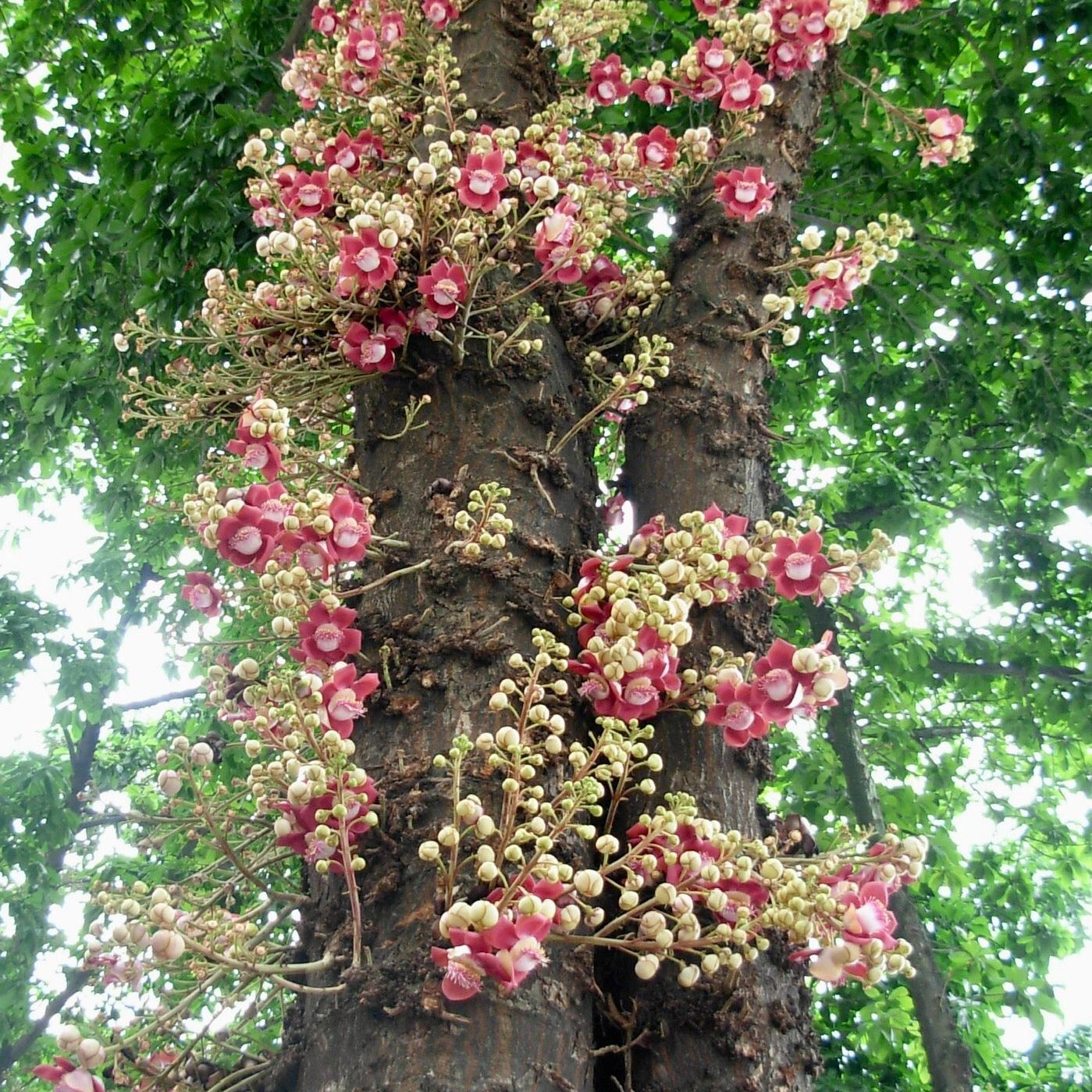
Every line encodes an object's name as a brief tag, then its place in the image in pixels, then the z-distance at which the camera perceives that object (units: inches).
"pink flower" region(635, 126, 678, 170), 108.9
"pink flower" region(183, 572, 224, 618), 78.5
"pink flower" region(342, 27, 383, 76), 107.0
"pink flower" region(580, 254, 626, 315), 103.7
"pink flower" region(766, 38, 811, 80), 115.6
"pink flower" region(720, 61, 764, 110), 108.2
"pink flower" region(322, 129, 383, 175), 102.1
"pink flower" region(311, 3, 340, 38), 122.3
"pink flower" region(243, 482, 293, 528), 65.7
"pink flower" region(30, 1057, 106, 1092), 51.1
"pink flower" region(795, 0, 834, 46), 112.6
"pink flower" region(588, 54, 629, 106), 124.3
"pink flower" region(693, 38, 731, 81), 110.7
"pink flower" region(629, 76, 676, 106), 118.8
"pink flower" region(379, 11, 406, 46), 110.5
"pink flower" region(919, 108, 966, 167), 124.3
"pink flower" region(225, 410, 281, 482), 71.3
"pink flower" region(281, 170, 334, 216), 95.4
